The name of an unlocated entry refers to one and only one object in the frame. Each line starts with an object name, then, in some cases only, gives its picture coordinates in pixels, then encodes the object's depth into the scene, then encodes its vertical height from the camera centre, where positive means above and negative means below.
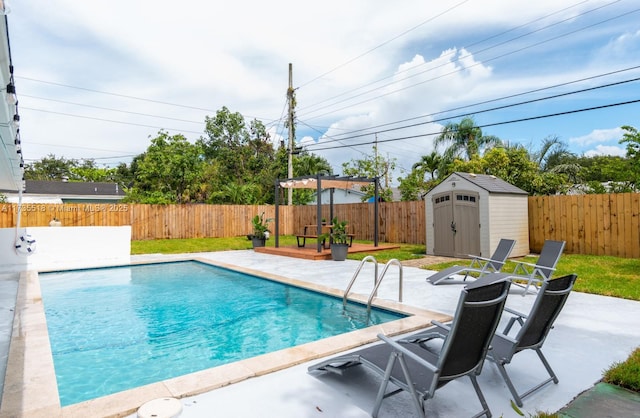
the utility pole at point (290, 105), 22.89 +6.59
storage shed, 10.73 -0.19
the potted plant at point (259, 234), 14.52 -0.83
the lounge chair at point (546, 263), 6.31 -0.97
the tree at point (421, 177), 23.91 +2.24
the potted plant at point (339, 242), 11.30 -0.93
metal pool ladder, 5.00 -1.23
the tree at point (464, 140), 24.06 +4.51
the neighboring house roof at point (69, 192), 31.19 +2.11
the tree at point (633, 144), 11.77 +2.01
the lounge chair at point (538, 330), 2.77 -0.93
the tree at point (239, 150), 31.48 +5.44
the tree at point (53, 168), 46.22 +6.00
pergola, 11.97 +1.02
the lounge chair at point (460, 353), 2.28 -0.90
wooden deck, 11.79 -1.33
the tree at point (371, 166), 27.12 +3.25
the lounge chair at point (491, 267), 6.90 -1.12
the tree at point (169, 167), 21.56 +2.70
